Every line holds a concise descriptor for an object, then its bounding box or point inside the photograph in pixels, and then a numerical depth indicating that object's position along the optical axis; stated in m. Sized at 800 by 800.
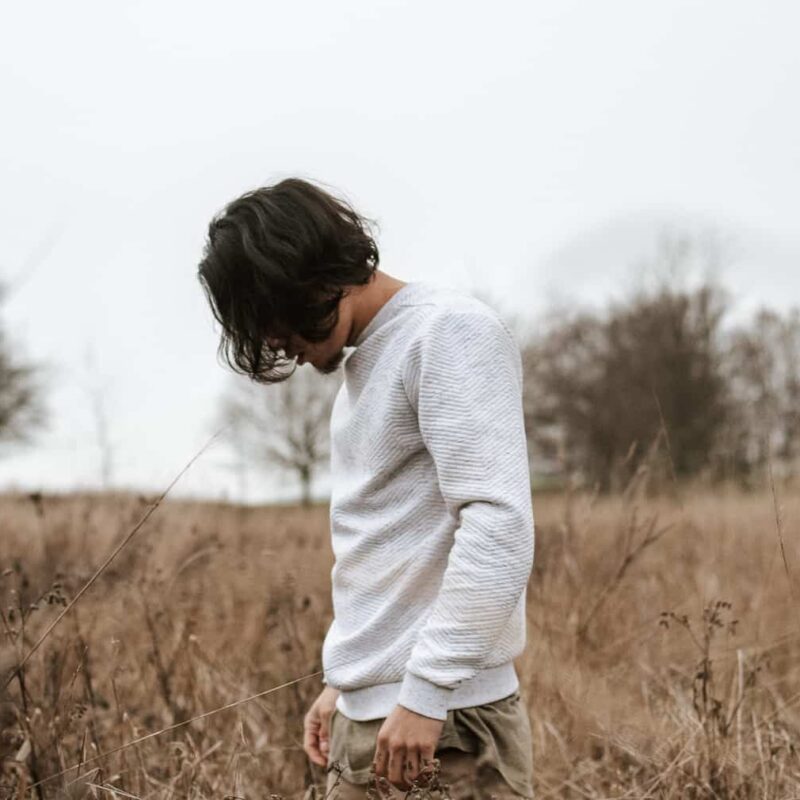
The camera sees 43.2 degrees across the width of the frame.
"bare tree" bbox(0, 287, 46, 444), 20.22
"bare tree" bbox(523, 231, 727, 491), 18.75
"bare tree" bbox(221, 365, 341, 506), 21.44
